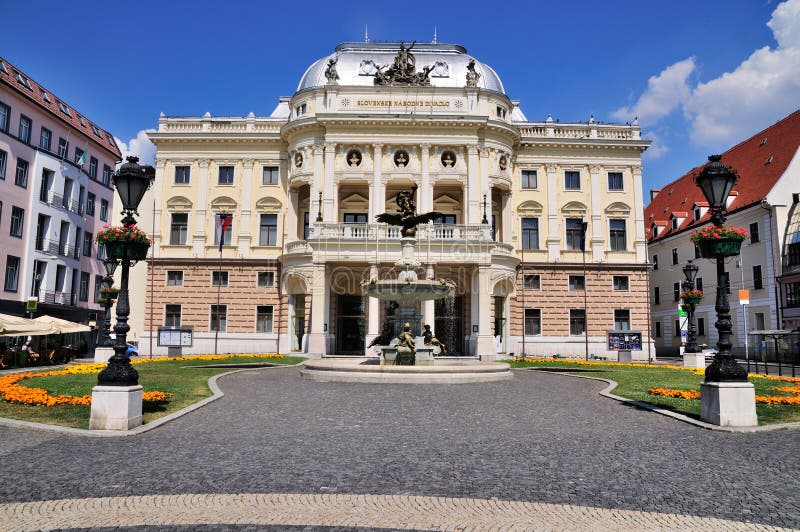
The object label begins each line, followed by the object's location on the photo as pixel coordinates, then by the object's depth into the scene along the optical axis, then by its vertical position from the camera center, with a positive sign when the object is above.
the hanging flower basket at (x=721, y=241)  12.67 +2.05
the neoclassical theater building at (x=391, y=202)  41.47 +9.62
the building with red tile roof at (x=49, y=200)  40.81 +9.64
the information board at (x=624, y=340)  42.41 -0.63
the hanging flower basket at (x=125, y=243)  12.41 +1.70
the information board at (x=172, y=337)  38.44 -0.93
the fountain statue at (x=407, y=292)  22.27 +1.46
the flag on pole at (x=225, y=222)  39.41 +6.98
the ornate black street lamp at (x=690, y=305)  30.44 +1.47
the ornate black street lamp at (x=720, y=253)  11.59 +1.79
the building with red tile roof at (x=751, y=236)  43.41 +8.55
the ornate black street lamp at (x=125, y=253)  10.73 +1.50
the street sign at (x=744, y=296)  30.36 +2.00
